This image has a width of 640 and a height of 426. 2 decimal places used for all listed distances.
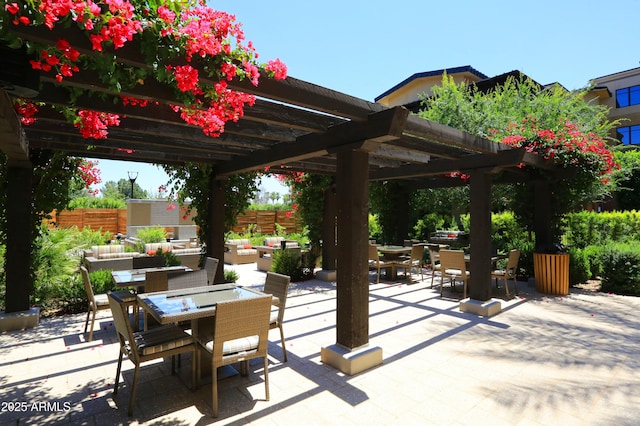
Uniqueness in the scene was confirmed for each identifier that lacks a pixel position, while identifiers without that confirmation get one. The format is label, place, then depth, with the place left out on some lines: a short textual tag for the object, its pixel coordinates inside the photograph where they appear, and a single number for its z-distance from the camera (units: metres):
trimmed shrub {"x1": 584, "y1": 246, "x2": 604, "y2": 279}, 7.77
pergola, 2.55
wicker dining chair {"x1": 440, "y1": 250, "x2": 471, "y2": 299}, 6.19
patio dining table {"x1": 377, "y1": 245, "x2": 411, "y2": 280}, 8.04
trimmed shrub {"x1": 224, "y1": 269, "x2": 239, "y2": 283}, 7.20
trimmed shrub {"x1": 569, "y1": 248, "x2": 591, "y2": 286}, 7.44
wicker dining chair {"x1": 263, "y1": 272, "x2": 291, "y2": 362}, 3.58
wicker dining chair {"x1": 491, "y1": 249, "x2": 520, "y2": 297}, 6.38
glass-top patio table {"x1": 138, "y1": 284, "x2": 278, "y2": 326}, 2.80
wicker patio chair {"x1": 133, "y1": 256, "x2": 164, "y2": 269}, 5.49
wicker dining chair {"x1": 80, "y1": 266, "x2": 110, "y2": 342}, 4.20
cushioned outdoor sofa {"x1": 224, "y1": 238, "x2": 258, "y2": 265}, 11.51
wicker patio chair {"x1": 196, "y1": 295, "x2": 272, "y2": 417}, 2.63
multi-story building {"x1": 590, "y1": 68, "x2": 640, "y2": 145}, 21.75
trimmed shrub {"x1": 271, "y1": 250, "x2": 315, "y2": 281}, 8.16
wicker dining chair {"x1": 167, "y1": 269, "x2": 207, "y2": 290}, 4.43
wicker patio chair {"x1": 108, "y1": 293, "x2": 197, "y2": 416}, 2.66
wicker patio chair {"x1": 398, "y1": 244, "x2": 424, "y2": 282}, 7.97
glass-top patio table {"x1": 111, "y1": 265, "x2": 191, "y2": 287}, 4.43
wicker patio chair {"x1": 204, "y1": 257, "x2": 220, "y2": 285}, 5.26
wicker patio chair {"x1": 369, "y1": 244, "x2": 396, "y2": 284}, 7.70
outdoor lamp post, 15.18
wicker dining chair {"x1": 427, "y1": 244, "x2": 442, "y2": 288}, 7.54
